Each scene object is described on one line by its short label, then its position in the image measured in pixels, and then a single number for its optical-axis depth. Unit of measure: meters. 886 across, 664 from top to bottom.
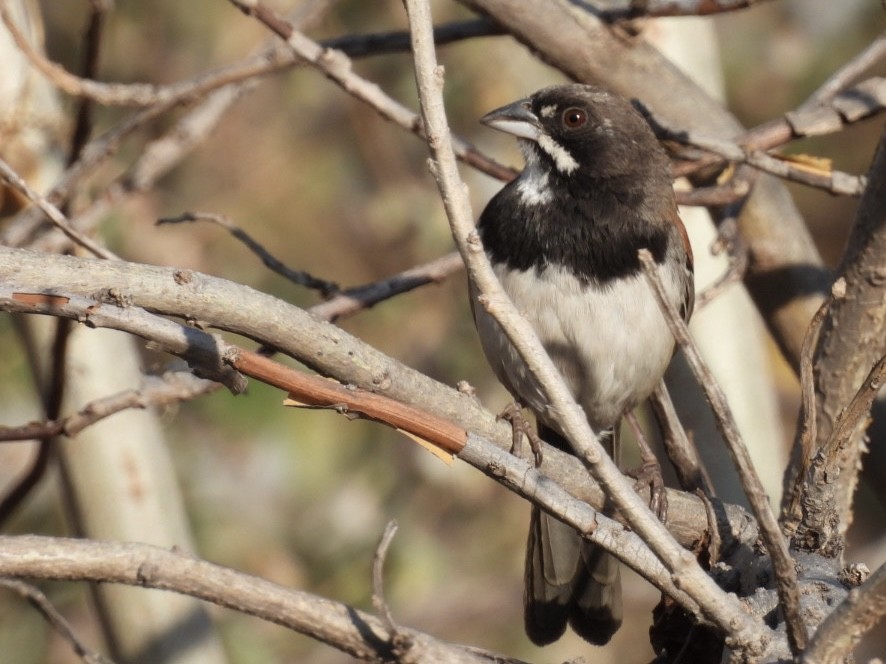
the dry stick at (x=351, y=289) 7.14
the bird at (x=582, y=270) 7.57
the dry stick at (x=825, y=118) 7.40
